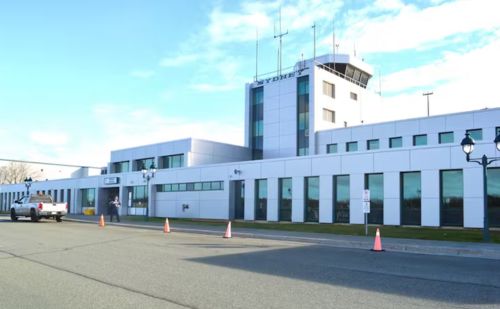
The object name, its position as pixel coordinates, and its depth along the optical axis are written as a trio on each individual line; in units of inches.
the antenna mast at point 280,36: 2292.9
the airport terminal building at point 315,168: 1077.8
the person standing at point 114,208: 1357.0
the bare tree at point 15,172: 4844.5
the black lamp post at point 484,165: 733.3
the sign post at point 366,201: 831.1
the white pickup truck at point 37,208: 1325.0
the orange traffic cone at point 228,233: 866.1
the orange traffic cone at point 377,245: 658.2
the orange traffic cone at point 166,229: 991.9
